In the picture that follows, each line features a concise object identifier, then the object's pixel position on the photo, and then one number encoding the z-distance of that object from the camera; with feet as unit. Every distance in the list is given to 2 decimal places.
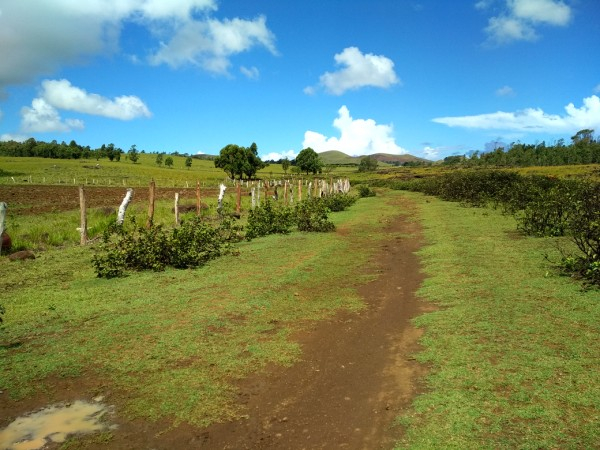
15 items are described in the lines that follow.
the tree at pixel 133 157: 386.11
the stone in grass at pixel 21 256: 37.86
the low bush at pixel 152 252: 33.14
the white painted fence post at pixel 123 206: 46.46
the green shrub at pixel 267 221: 53.57
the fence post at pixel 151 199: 48.34
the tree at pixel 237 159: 252.83
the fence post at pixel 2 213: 34.27
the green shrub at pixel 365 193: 133.44
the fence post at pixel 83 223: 44.83
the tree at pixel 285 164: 379.55
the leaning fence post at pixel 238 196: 69.52
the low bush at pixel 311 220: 57.11
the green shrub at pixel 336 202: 86.07
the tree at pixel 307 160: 298.15
